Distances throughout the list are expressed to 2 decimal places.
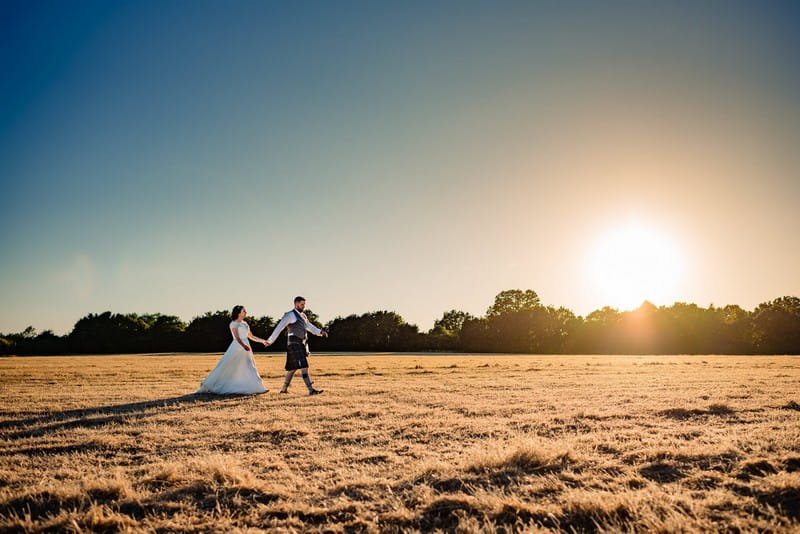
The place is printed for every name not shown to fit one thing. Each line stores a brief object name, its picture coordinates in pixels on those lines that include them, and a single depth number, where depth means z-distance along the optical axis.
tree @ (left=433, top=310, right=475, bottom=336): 117.31
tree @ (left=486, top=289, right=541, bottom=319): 100.38
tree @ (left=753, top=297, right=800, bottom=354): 73.31
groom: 13.88
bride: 14.06
